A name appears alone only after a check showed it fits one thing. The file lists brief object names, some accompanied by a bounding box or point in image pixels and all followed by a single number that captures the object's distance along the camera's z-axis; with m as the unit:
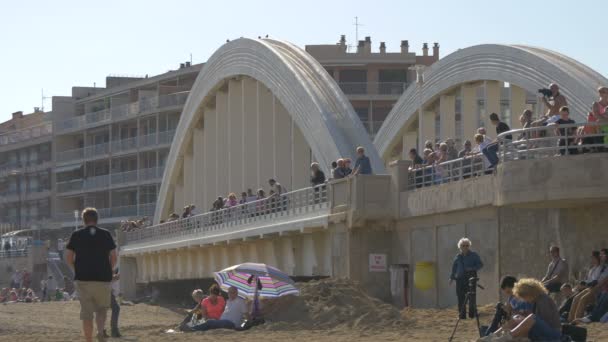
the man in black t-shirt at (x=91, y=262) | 18.36
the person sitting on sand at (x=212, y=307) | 26.53
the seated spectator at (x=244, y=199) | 48.19
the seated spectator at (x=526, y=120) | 28.05
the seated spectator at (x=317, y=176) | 38.69
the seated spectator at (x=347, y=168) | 35.86
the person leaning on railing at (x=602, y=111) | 26.02
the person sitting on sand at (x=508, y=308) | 18.73
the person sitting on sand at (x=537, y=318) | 17.64
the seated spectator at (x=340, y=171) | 35.94
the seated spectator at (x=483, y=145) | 29.23
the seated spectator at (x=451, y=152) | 32.31
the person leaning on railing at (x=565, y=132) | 26.59
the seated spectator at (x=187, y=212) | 57.50
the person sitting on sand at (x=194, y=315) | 26.85
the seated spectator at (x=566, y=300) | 23.38
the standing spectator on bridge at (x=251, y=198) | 48.25
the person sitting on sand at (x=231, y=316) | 25.73
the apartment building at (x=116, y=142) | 103.06
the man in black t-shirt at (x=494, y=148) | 28.77
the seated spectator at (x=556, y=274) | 24.58
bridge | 28.00
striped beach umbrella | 27.42
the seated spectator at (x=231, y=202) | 49.53
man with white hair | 25.38
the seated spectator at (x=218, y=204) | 52.41
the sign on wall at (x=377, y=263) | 34.88
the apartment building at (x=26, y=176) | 117.12
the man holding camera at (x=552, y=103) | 26.93
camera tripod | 22.58
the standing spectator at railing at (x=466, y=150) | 31.19
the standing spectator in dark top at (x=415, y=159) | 33.59
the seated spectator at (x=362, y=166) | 34.66
